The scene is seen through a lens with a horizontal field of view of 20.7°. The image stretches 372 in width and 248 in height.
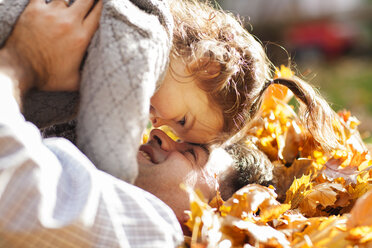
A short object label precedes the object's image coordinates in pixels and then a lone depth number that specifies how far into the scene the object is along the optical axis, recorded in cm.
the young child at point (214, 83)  153
